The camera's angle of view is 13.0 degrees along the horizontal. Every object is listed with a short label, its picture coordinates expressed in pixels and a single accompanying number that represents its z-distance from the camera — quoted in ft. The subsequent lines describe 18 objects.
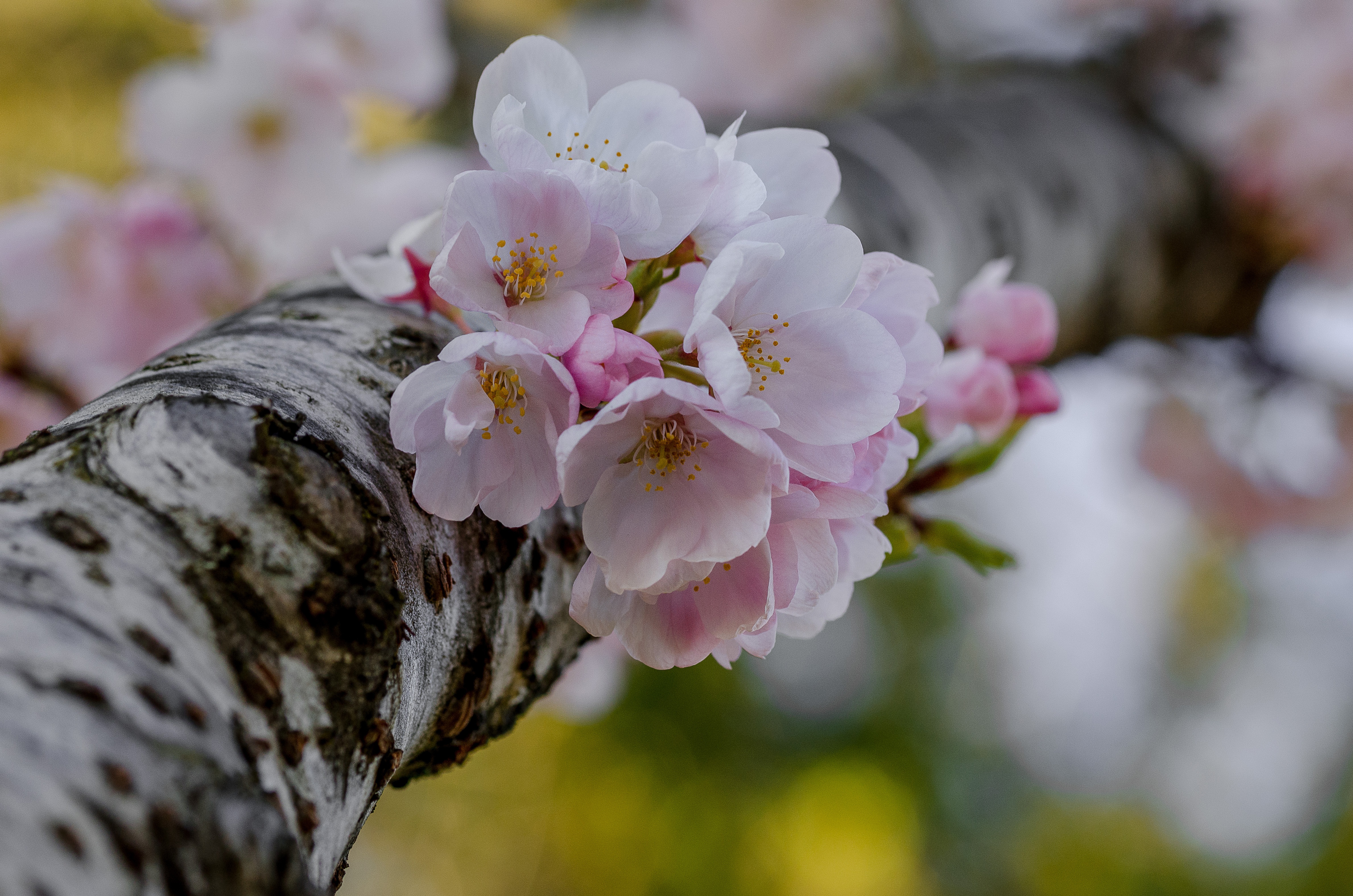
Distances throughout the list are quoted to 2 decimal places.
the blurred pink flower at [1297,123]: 6.81
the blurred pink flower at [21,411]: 4.59
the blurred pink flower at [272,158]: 4.62
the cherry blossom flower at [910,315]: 2.98
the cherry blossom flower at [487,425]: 2.91
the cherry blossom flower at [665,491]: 2.91
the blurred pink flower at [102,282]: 4.26
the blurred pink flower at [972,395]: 3.18
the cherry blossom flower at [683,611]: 2.94
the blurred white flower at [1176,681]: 17.55
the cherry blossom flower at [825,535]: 2.95
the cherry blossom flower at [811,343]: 2.93
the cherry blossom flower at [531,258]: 2.92
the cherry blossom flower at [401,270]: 3.07
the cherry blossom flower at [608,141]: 2.92
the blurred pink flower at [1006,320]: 3.19
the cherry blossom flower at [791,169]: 3.00
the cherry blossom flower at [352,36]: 4.48
